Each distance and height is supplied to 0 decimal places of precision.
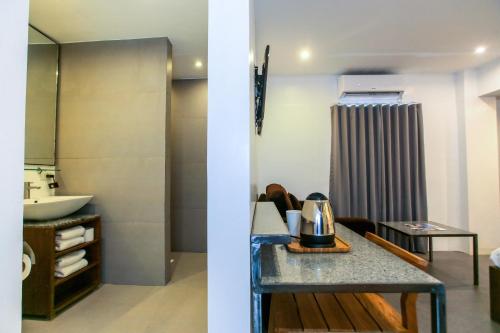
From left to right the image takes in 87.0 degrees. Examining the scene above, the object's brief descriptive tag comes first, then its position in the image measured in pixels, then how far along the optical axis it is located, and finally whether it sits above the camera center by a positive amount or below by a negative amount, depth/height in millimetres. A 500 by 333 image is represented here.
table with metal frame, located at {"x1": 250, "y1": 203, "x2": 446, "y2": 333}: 849 -353
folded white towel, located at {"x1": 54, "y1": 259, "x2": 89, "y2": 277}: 2064 -745
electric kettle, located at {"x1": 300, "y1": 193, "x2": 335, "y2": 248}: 1244 -235
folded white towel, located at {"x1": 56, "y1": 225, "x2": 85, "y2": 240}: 2055 -451
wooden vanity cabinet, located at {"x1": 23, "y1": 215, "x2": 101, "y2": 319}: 1965 -730
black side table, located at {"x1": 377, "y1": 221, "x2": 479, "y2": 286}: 2540 -589
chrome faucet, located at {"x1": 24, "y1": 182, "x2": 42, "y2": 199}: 2275 -95
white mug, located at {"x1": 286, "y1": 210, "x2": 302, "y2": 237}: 1474 -261
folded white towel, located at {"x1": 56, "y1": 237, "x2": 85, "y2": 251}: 2053 -530
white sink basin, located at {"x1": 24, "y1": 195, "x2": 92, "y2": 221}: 1920 -234
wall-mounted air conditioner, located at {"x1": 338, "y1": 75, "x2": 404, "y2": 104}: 3539 +1225
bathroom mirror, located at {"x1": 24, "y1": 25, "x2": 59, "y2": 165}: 2375 +748
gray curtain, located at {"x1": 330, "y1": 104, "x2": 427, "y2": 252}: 3564 +162
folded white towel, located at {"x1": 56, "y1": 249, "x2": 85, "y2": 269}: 2082 -667
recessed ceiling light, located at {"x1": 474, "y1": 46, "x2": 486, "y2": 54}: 2947 +1426
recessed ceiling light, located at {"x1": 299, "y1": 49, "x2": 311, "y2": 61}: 3033 +1433
